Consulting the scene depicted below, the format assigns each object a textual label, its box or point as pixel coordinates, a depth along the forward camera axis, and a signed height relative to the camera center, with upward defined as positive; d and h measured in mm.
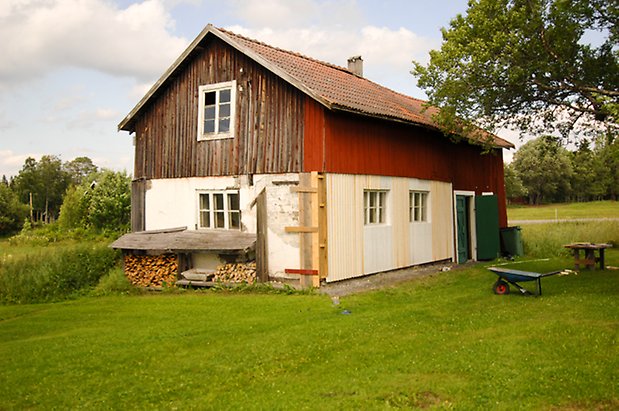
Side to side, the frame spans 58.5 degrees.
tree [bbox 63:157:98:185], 80581 +8618
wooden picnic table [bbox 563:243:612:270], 14123 -1025
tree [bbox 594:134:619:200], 60544 +4147
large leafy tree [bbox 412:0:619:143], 11742 +3516
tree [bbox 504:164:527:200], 60750 +3652
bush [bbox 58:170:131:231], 33688 +1382
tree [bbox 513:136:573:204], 61906 +5171
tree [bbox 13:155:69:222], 71375 +5565
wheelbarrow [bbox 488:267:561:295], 10656 -1231
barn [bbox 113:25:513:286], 13141 +1384
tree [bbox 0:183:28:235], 51469 +1397
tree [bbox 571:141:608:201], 62750 +4254
